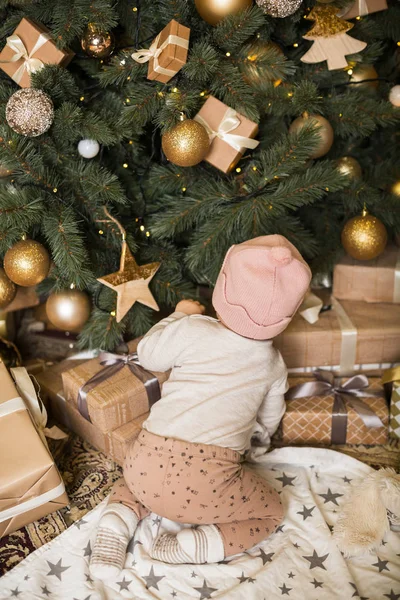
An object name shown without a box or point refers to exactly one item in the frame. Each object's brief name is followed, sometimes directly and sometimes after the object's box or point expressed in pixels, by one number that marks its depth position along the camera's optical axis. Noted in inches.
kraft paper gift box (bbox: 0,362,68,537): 47.3
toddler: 46.9
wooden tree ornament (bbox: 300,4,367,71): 57.2
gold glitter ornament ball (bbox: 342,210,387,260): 63.9
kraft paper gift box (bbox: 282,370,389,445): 60.1
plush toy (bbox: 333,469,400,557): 48.8
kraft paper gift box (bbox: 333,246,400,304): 69.0
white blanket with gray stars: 45.1
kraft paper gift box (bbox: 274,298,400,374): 66.0
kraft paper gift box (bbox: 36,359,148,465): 56.9
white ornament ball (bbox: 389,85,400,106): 61.4
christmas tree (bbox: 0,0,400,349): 52.2
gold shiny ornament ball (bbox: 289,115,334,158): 59.1
